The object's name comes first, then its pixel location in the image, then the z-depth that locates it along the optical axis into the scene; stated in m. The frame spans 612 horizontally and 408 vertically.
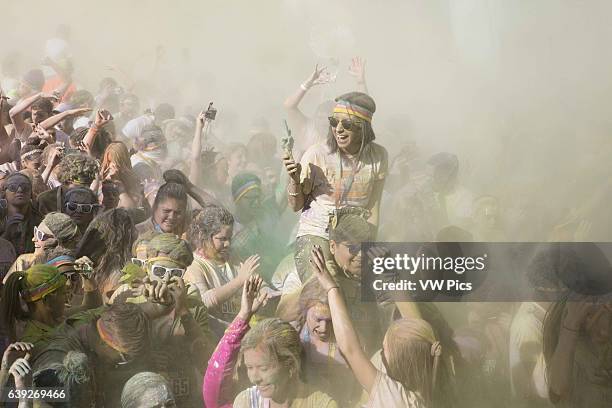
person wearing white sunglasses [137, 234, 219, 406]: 5.59
